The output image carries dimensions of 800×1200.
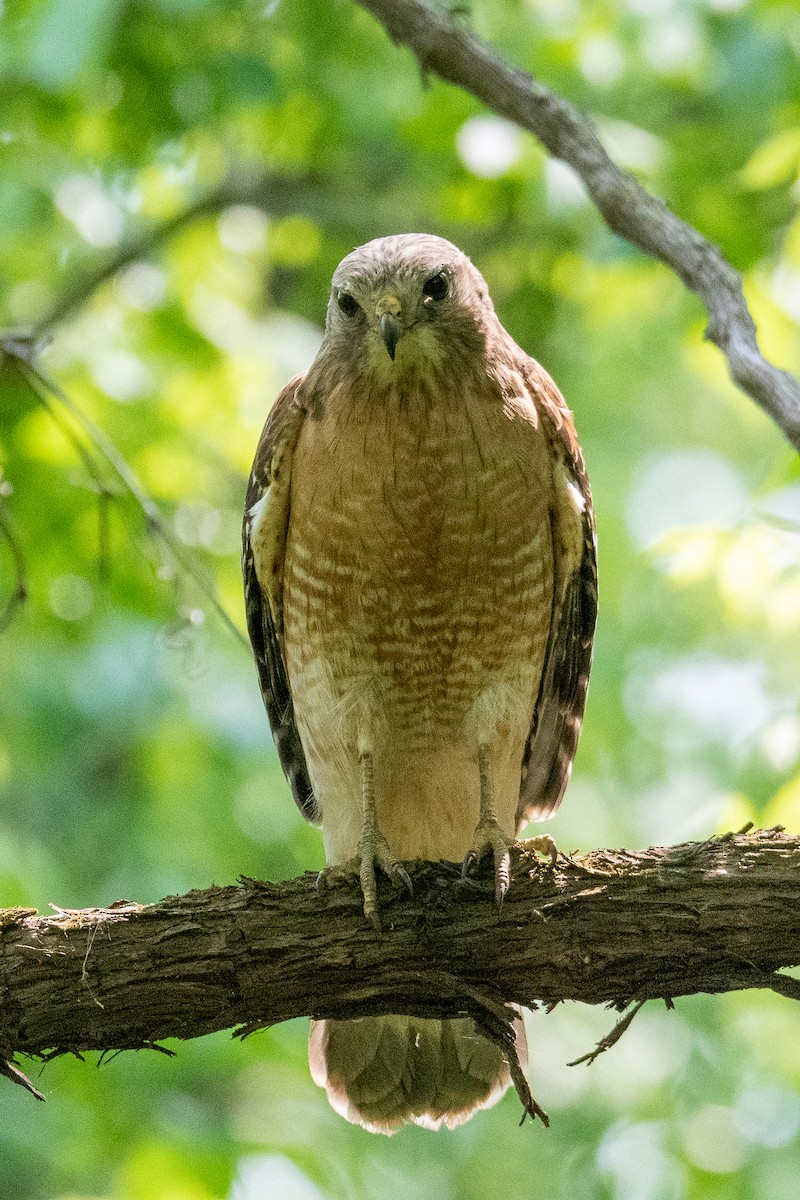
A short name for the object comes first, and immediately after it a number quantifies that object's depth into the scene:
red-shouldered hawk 7.94
